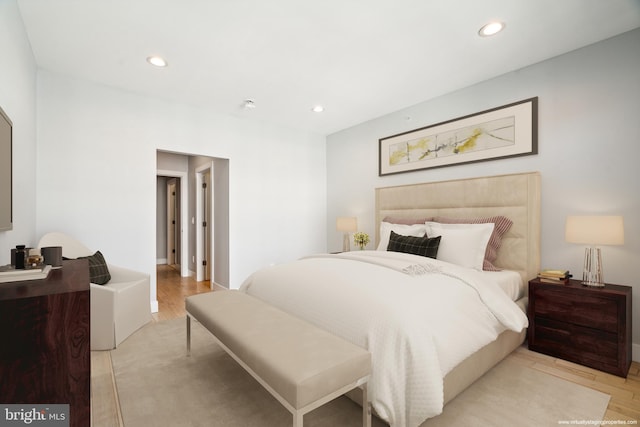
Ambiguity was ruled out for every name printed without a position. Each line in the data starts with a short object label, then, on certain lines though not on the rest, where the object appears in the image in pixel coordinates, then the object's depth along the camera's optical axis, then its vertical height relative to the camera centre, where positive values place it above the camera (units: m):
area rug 1.66 -1.14
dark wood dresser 1.07 -0.50
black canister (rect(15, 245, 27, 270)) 1.52 -0.22
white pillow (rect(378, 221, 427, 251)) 3.25 -0.21
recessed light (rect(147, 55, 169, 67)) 2.74 +1.43
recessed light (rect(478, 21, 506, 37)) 2.27 +1.41
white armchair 2.52 -0.78
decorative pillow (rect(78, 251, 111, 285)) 2.75 -0.52
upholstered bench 1.23 -0.67
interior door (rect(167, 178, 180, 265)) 6.59 -0.22
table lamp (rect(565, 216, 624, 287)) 2.17 -0.19
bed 1.48 -0.55
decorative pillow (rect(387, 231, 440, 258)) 2.86 -0.33
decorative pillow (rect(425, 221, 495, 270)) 2.73 -0.31
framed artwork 2.92 +0.81
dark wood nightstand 2.12 -0.86
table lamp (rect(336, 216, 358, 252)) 4.40 -0.20
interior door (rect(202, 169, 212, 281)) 5.03 -0.18
